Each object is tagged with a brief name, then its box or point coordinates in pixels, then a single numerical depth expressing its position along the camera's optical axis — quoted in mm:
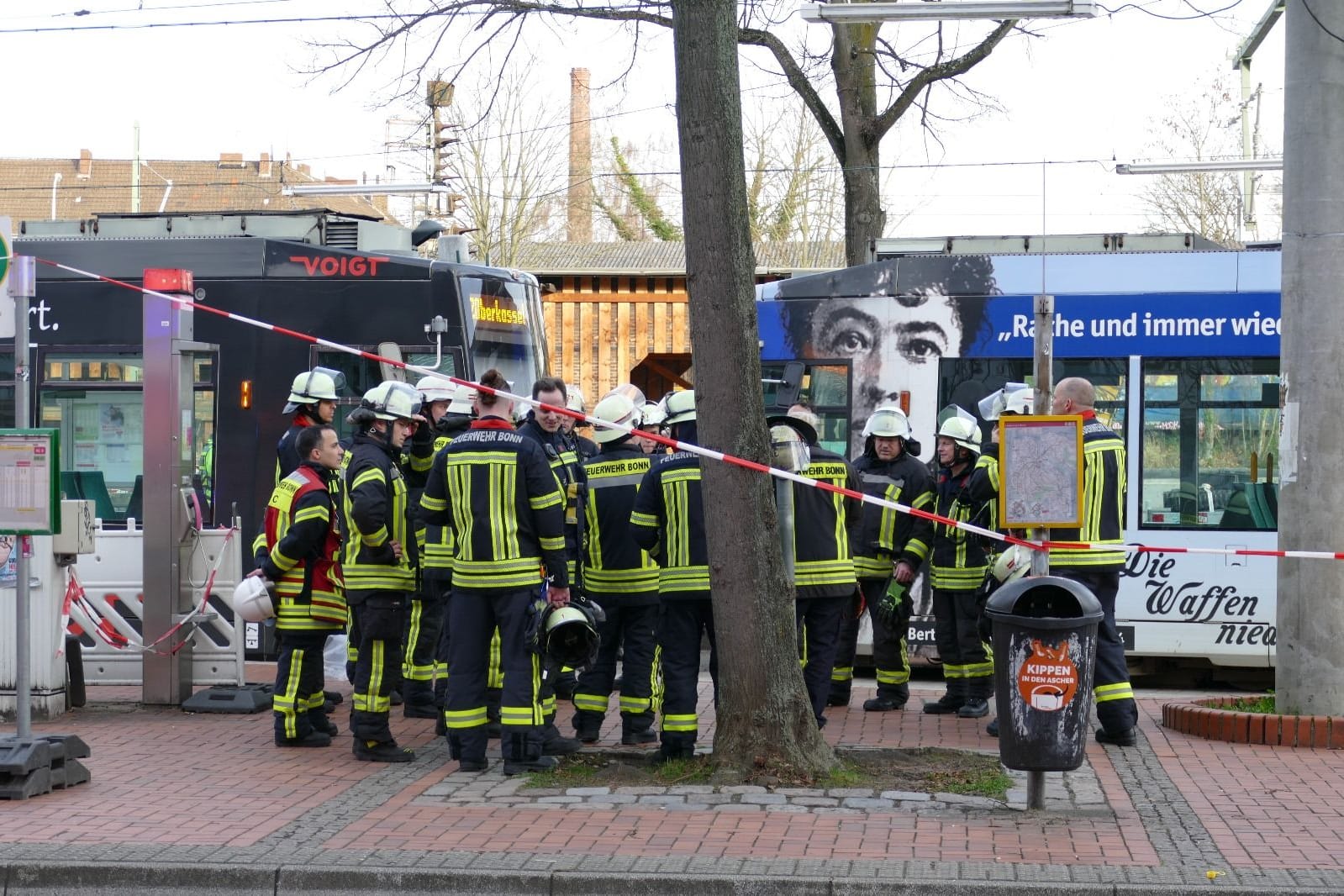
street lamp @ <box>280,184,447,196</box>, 17859
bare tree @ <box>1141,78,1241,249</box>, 36875
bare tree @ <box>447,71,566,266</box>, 36719
